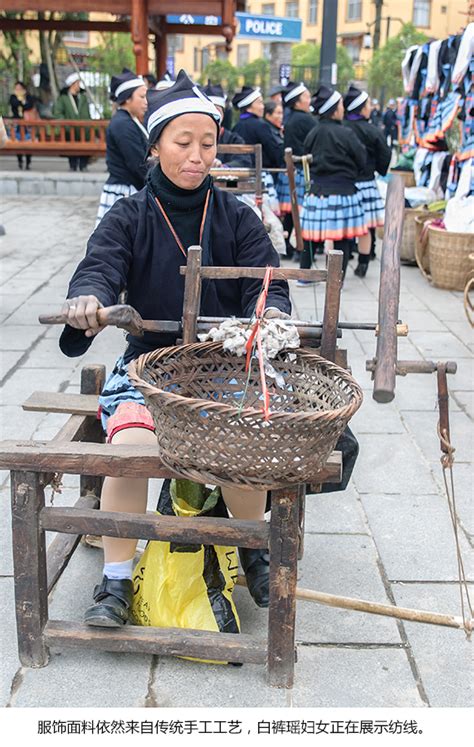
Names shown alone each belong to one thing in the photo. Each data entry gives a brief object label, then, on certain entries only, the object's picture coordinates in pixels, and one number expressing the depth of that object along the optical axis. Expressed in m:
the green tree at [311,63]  30.56
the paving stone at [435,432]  3.61
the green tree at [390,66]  32.91
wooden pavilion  10.20
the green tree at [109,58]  24.64
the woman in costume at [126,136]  5.43
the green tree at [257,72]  42.22
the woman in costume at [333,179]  6.54
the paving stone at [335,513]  2.94
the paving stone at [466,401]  4.13
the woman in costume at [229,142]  6.24
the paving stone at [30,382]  4.14
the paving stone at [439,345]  5.03
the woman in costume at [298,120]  7.65
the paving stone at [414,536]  2.66
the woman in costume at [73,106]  13.96
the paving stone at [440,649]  2.07
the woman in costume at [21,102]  15.46
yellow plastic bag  2.21
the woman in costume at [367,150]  7.08
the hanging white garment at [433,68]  7.81
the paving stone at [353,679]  2.03
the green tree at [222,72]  40.38
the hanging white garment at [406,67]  8.90
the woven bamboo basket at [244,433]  1.65
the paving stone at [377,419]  3.87
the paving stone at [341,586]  2.32
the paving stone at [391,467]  3.27
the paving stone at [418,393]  4.18
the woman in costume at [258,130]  7.64
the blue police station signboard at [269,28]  17.55
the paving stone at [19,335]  5.02
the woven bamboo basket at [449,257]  6.46
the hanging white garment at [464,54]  6.51
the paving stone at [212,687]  2.01
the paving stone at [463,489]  2.98
